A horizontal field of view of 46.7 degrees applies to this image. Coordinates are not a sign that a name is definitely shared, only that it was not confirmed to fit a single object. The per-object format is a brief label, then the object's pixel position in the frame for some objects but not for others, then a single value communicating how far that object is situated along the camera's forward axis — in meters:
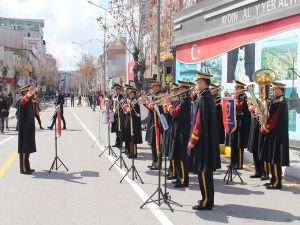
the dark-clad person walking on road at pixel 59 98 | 16.21
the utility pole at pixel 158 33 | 17.40
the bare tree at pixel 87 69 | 70.97
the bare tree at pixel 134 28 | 22.87
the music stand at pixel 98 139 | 12.88
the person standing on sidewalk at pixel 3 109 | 15.66
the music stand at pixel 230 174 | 7.29
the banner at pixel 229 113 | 7.00
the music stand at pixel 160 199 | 5.70
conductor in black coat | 7.94
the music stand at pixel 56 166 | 8.10
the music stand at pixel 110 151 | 10.19
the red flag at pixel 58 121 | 8.59
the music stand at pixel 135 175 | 7.23
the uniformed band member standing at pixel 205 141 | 5.51
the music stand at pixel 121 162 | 8.32
